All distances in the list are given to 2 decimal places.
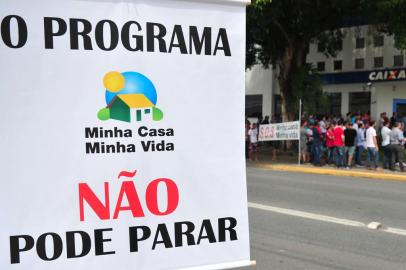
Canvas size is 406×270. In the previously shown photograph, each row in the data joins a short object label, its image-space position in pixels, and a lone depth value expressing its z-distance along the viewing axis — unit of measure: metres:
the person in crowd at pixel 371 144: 16.83
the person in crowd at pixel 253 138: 20.81
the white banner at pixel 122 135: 2.03
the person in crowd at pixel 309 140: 18.91
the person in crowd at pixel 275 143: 21.08
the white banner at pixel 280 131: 18.45
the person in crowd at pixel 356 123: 17.67
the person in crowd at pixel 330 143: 17.80
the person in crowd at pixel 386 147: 16.69
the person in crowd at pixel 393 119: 22.53
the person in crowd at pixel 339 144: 17.47
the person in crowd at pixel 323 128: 18.73
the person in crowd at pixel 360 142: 17.50
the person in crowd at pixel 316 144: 18.44
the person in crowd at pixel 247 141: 21.47
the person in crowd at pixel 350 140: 17.19
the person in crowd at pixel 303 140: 18.80
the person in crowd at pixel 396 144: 16.56
